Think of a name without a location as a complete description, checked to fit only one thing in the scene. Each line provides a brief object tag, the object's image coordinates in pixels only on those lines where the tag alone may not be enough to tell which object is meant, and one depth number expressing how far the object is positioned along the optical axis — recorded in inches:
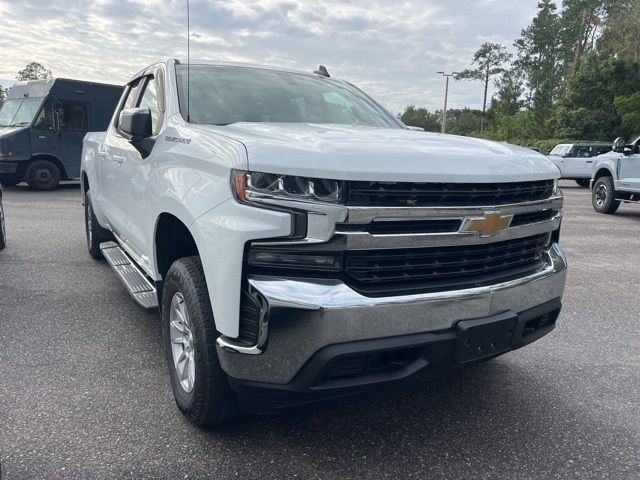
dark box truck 537.6
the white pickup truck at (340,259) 87.7
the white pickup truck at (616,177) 456.4
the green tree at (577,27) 2103.8
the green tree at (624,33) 1638.8
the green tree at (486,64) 2694.4
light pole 2025.1
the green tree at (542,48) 2324.1
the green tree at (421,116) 3891.2
